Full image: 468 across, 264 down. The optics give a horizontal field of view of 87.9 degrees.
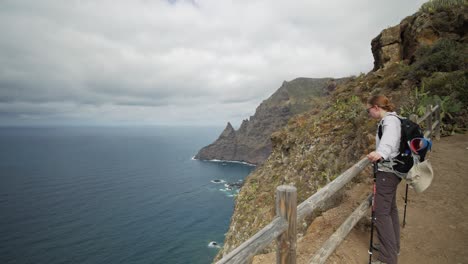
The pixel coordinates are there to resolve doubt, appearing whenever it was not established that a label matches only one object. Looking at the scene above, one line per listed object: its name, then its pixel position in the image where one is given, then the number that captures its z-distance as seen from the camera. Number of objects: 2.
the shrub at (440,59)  13.47
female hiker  3.73
